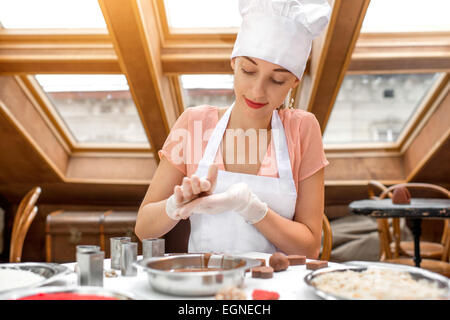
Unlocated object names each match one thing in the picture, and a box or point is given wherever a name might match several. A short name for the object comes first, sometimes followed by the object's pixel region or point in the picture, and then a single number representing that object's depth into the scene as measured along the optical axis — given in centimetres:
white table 78
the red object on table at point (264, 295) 71
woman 143
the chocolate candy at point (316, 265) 99
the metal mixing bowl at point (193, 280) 74
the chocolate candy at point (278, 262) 98
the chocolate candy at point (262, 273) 90
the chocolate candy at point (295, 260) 105
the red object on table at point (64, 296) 68
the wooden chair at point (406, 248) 284
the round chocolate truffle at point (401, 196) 275
